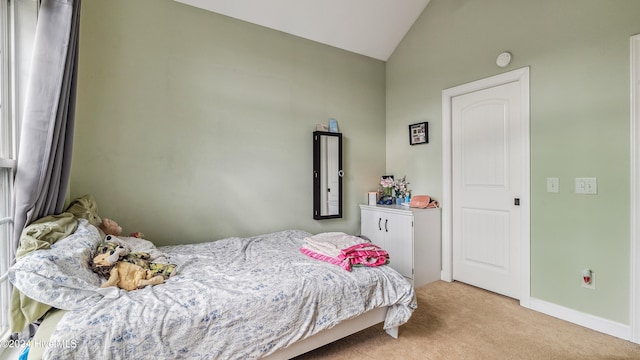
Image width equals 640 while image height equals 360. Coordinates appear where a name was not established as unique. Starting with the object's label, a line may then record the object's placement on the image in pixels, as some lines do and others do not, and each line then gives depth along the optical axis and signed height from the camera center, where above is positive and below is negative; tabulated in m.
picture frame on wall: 3.42 +0.56
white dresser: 3.03 -0.67
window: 1.46 +0.08
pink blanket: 1.99 -0.53
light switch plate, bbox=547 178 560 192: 2.40 -0.05
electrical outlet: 2.21 -0.82
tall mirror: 3.28 +0.05
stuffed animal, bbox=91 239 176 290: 1.54 -0.50
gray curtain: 1.47 +0.34
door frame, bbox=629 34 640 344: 2.01 -0.10
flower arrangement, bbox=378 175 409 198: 3.65 -0.10
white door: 2.71 -0.08
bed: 1.21 -0.64
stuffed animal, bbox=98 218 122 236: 2.09 -0.35
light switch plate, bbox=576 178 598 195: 2.20 -0.06
